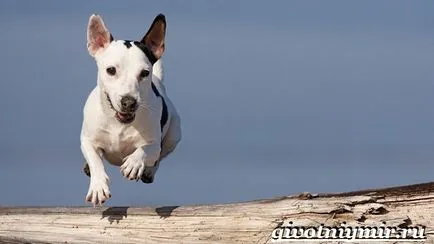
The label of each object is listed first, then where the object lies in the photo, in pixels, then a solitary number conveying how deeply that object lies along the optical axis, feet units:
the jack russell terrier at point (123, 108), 46.23
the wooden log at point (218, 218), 39.47
